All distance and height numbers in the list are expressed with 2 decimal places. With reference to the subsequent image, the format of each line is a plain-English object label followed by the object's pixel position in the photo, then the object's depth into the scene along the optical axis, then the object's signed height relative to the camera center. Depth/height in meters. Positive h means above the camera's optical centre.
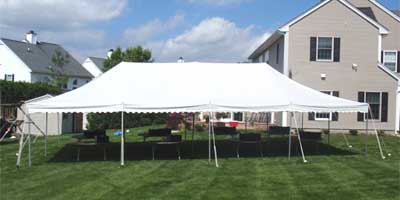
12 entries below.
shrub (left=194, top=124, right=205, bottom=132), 25.53 -1.52
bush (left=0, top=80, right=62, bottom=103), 28.30 +0.19
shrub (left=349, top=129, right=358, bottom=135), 24.39 -1.47
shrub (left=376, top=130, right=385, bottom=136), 24.12 -1.47
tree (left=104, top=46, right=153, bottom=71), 46.81 +3.72
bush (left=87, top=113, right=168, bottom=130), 28.30 -1.37
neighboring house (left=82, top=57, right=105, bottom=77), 64.07 +3.81
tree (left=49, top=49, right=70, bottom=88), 45.03 +2.56
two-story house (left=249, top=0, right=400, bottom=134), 25.38 +2.05
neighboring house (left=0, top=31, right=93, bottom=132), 46.22 +3.02
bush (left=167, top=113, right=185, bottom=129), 26.39 -1.22
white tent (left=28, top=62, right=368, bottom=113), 13.45 +0.15
